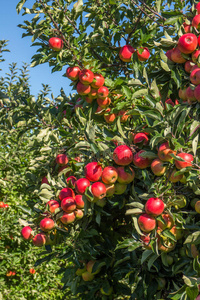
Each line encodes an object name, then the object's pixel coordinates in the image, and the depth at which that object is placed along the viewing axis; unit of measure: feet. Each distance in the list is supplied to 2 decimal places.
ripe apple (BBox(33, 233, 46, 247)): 8.10
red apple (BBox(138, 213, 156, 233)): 6.09
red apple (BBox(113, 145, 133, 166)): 6.42
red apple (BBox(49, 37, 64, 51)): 8.24
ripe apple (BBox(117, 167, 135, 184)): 6.65
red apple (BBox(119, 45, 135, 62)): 8.94
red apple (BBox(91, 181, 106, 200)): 6.50
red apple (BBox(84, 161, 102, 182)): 6.66
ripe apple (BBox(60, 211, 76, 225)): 7.60
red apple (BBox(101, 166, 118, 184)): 6.49
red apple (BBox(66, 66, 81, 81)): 8.28
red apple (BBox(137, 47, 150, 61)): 8.82
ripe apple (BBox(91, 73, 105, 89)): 8.12
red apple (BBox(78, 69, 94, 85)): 7.97
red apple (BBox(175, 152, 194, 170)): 5.73
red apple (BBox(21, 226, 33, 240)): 8.25
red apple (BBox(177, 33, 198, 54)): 6.43
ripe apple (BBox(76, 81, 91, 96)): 8.23
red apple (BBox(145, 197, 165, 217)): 5.91
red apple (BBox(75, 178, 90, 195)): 6.76
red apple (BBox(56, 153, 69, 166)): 8.34
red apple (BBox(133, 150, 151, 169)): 6.45
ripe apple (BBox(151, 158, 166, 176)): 6.09
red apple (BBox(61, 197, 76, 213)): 7.28
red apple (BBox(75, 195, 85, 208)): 7.43
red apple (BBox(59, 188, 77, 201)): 7.51
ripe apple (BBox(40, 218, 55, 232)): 7.64
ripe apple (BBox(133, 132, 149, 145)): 6.76
